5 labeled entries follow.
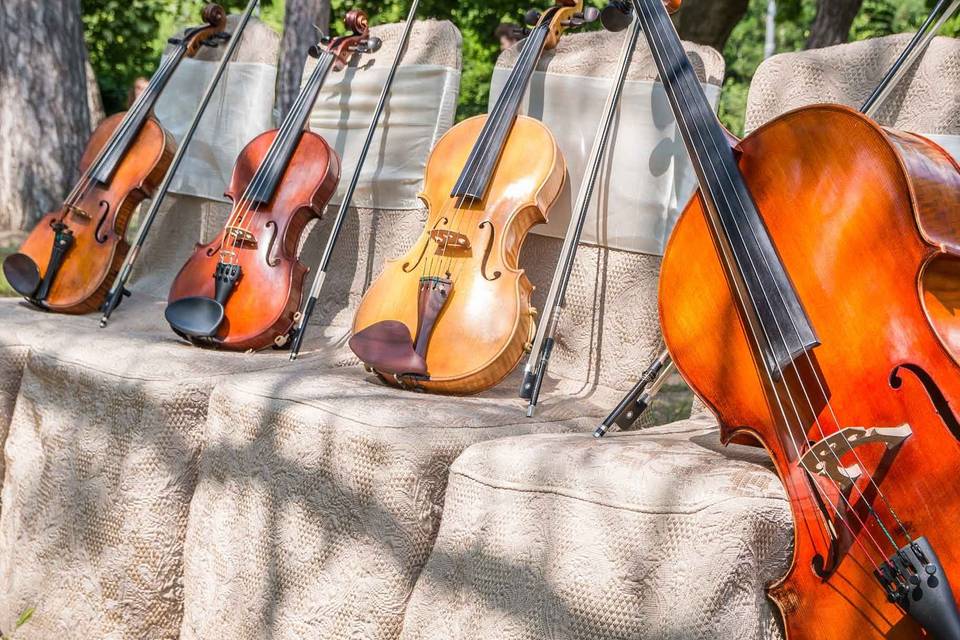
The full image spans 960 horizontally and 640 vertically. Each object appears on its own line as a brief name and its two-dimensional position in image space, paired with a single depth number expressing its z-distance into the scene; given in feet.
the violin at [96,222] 9.93
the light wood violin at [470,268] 7.20
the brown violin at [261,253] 8.59
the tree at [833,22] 16.58
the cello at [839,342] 3.99
